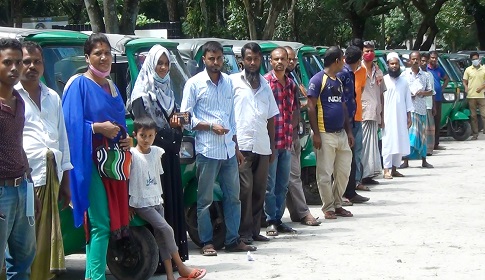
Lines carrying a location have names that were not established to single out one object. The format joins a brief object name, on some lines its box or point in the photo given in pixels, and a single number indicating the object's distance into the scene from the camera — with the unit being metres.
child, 7.65
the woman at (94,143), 7.11
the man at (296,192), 10.77
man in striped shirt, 8.83
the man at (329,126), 10.91
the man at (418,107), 16.97
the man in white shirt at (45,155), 6.56
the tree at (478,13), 38.00
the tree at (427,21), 35.75
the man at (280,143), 10.06
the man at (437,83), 19.44
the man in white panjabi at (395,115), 15.27
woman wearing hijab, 8.00
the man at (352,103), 11.85
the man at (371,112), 14.02
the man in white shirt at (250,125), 9.53
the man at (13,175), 5.64
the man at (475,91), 23.05
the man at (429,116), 17.97
